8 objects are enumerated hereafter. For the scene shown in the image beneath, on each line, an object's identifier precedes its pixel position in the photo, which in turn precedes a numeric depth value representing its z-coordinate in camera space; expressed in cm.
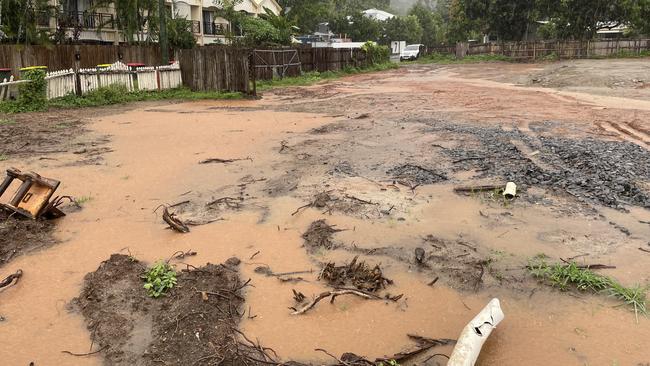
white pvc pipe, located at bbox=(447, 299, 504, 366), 327
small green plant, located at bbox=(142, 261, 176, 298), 436
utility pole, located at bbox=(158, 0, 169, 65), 2053
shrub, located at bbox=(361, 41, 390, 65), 3488
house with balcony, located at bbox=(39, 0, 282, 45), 2581
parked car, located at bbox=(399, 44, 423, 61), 4684
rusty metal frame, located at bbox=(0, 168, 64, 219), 567
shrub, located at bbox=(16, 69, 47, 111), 1464
